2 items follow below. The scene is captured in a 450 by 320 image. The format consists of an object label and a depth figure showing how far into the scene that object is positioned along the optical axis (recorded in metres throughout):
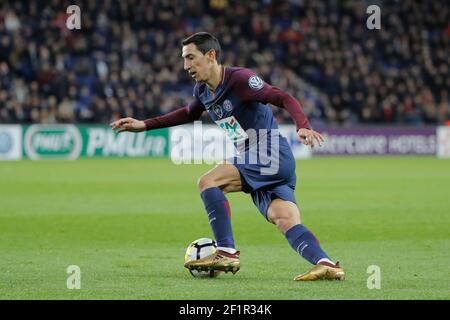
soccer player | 14.70
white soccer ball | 15.04
